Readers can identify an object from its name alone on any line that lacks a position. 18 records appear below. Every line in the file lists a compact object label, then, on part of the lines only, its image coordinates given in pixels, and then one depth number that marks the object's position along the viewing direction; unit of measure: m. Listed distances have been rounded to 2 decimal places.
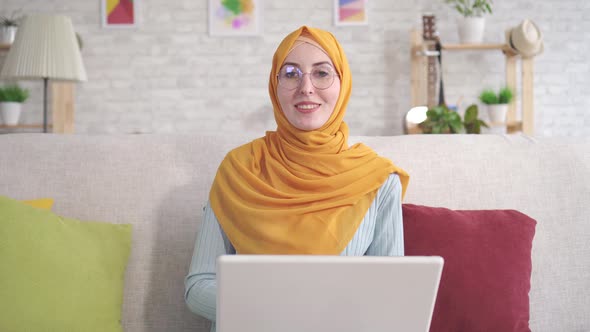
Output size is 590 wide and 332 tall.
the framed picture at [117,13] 4.56
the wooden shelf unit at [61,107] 4.43
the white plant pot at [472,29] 4.24
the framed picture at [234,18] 4.56
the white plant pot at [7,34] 4.27
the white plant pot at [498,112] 4.18
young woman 1.34
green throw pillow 1.35
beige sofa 1.66
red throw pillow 1.46
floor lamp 2.80
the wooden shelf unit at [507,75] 4.16
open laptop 0.76
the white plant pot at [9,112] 4.26
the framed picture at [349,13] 4.54
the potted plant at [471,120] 3.22
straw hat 3.86
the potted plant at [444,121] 3.28
